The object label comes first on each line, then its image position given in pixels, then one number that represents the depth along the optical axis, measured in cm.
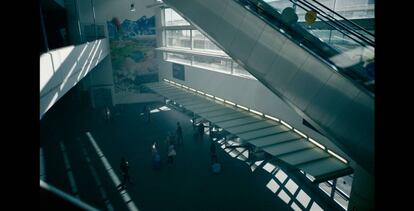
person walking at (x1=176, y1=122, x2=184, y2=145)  1522
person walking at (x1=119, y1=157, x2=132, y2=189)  1077
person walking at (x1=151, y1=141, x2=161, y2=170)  1210
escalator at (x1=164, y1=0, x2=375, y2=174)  490
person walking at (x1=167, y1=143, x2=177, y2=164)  1283
